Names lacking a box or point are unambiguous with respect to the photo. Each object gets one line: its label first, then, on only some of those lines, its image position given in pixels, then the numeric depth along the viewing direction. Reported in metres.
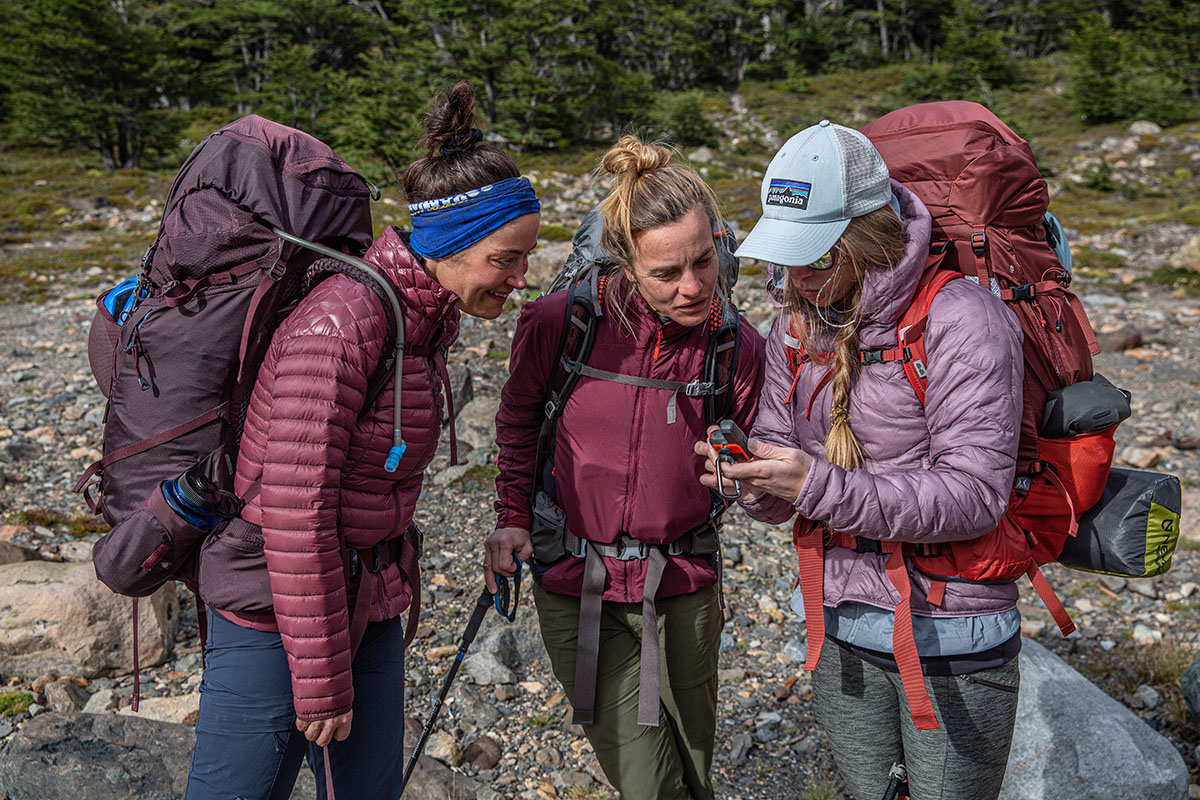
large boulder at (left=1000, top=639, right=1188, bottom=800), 3.43
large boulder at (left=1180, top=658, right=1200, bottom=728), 3.99
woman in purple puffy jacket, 1.95
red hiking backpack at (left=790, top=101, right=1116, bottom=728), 2.06
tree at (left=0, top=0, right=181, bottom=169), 28.88
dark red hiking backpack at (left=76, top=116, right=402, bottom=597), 2.10
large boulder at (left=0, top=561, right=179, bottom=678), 4.16
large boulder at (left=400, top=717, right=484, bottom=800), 3.39
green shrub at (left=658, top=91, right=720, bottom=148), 27.34
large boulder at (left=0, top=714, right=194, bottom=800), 3.07
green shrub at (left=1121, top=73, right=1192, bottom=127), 27.50
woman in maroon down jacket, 2.01
